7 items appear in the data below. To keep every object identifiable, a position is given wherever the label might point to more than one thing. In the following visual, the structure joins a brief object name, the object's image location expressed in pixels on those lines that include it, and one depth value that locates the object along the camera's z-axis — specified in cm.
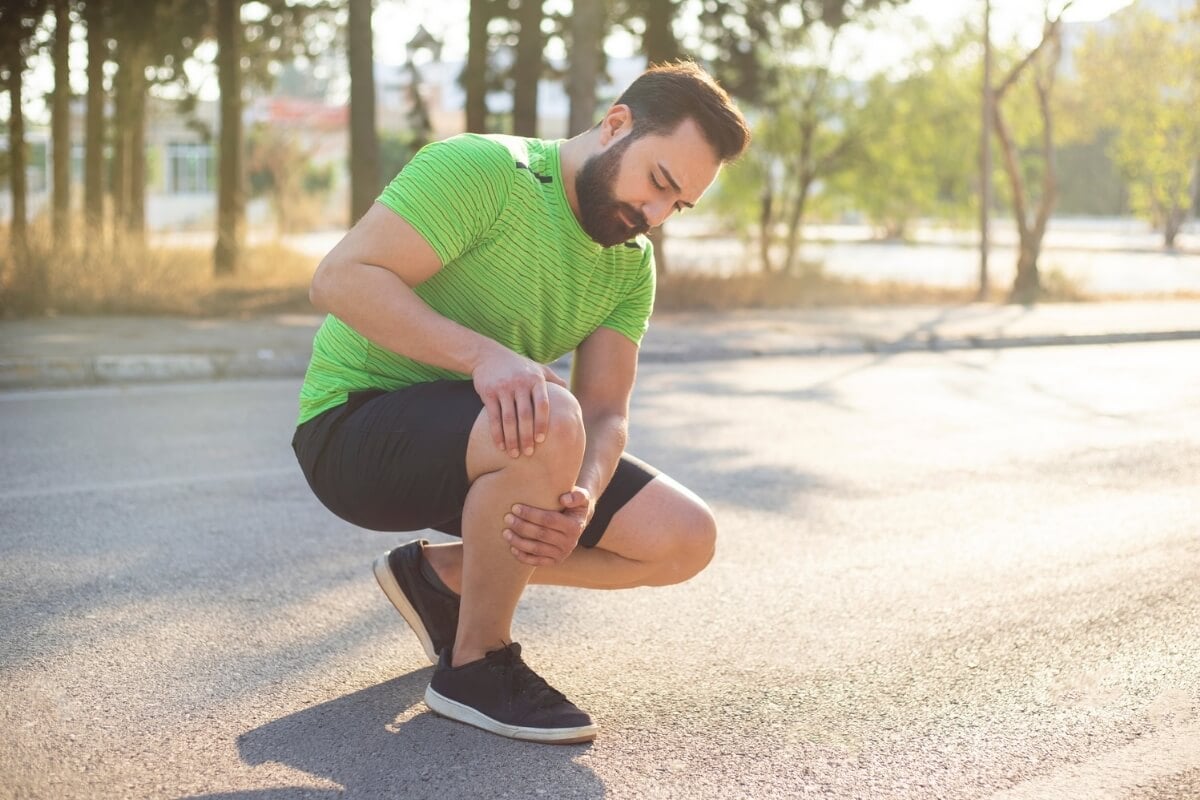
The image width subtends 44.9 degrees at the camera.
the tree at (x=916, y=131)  2712
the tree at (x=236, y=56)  1881
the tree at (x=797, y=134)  2522
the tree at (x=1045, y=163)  2217
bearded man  325
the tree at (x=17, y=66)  1759
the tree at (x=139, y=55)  2027
